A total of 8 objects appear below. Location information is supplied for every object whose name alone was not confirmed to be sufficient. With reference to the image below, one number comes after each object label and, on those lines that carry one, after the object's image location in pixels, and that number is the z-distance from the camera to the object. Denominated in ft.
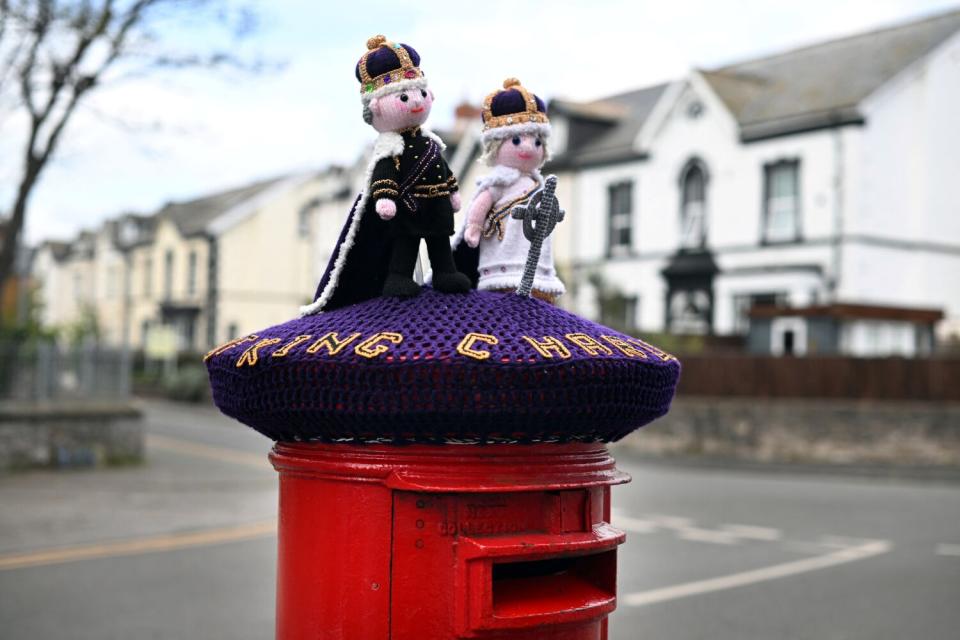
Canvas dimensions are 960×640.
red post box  6.21
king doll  7.06
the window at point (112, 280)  153.99
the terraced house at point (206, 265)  111.75
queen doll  7.83
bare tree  47.78
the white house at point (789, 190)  68.95
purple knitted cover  6.02
